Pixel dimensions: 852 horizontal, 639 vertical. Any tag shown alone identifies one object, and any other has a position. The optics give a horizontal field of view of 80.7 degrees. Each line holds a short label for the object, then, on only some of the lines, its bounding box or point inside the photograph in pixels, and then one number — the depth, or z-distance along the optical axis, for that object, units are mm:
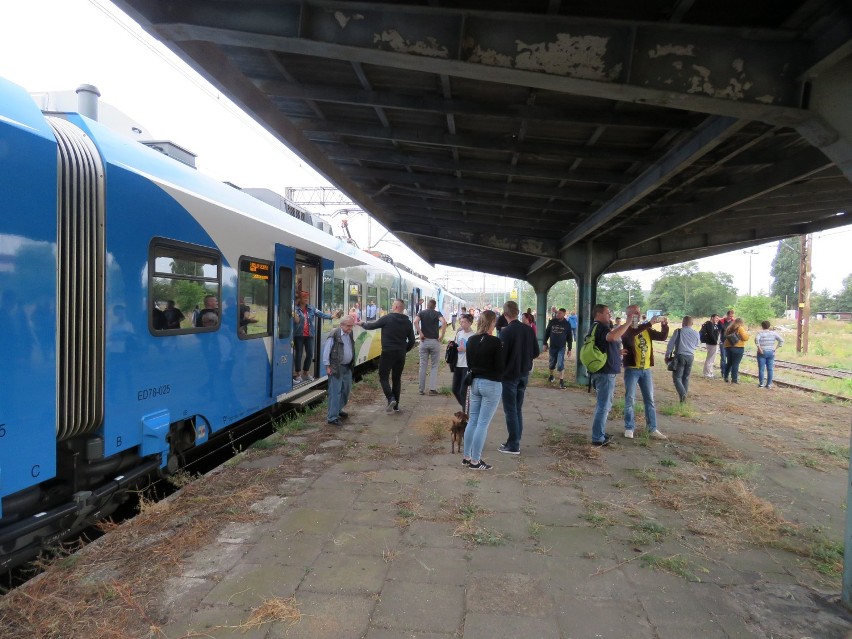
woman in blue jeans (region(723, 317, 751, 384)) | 12992
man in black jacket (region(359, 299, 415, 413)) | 8391
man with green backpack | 6672
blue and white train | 3191
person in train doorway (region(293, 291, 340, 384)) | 8236
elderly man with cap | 7422
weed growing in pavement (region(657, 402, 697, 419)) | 9219
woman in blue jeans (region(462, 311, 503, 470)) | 5449
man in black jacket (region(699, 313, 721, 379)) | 14219
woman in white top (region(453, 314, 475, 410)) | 7617
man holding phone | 6988
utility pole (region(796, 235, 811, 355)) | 22284
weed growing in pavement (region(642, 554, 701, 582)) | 3611
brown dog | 6148
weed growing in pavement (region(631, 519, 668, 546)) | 4123
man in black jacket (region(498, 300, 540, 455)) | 5926
